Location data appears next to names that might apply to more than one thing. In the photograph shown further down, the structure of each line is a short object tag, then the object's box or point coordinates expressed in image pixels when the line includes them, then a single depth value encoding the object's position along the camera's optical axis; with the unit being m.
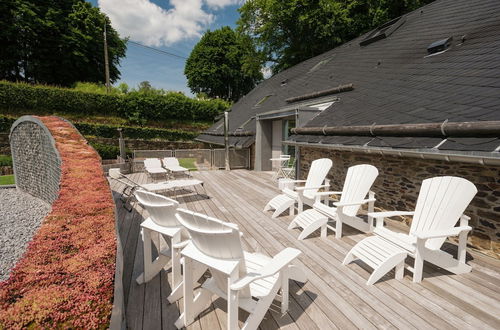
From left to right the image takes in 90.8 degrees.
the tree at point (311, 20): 19.53
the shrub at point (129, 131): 16.23
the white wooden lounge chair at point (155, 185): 6.49
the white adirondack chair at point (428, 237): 2.99
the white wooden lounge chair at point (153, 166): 9.75
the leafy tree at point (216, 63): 34.03
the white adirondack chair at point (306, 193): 5.39
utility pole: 22.81
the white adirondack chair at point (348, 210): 4.31
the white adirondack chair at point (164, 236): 2.77
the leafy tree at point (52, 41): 22.31
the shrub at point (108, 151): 14.13
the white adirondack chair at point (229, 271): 1.99
